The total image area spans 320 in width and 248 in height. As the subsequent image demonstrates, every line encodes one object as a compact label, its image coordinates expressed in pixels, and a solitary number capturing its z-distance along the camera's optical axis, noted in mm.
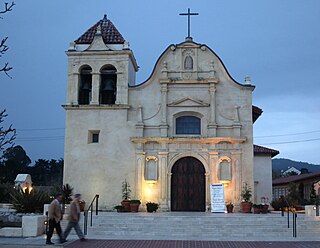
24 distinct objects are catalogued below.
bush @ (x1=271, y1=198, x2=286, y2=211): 25475
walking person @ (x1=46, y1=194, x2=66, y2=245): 14742
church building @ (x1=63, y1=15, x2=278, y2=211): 24328
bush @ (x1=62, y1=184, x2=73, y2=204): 23734
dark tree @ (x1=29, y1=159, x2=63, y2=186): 58344
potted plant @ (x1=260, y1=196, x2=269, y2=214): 22469
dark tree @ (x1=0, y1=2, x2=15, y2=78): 9617
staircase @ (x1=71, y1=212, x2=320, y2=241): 17172
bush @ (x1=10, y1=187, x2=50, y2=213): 20219
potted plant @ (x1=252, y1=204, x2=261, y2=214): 22406
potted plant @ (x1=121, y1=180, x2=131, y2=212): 23125
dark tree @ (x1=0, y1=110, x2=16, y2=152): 9665
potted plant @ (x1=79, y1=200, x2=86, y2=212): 23430
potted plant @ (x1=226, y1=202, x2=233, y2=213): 23250
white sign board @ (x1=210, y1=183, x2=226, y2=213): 22894
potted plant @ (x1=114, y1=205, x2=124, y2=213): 23125
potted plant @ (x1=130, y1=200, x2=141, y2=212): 23156
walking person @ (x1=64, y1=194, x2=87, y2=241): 14758
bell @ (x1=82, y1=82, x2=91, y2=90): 26219
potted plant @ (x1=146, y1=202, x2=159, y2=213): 23422
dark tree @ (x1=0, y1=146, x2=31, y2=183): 50875
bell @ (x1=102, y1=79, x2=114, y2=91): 26031
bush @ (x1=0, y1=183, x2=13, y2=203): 26816
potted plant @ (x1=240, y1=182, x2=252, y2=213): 22875
